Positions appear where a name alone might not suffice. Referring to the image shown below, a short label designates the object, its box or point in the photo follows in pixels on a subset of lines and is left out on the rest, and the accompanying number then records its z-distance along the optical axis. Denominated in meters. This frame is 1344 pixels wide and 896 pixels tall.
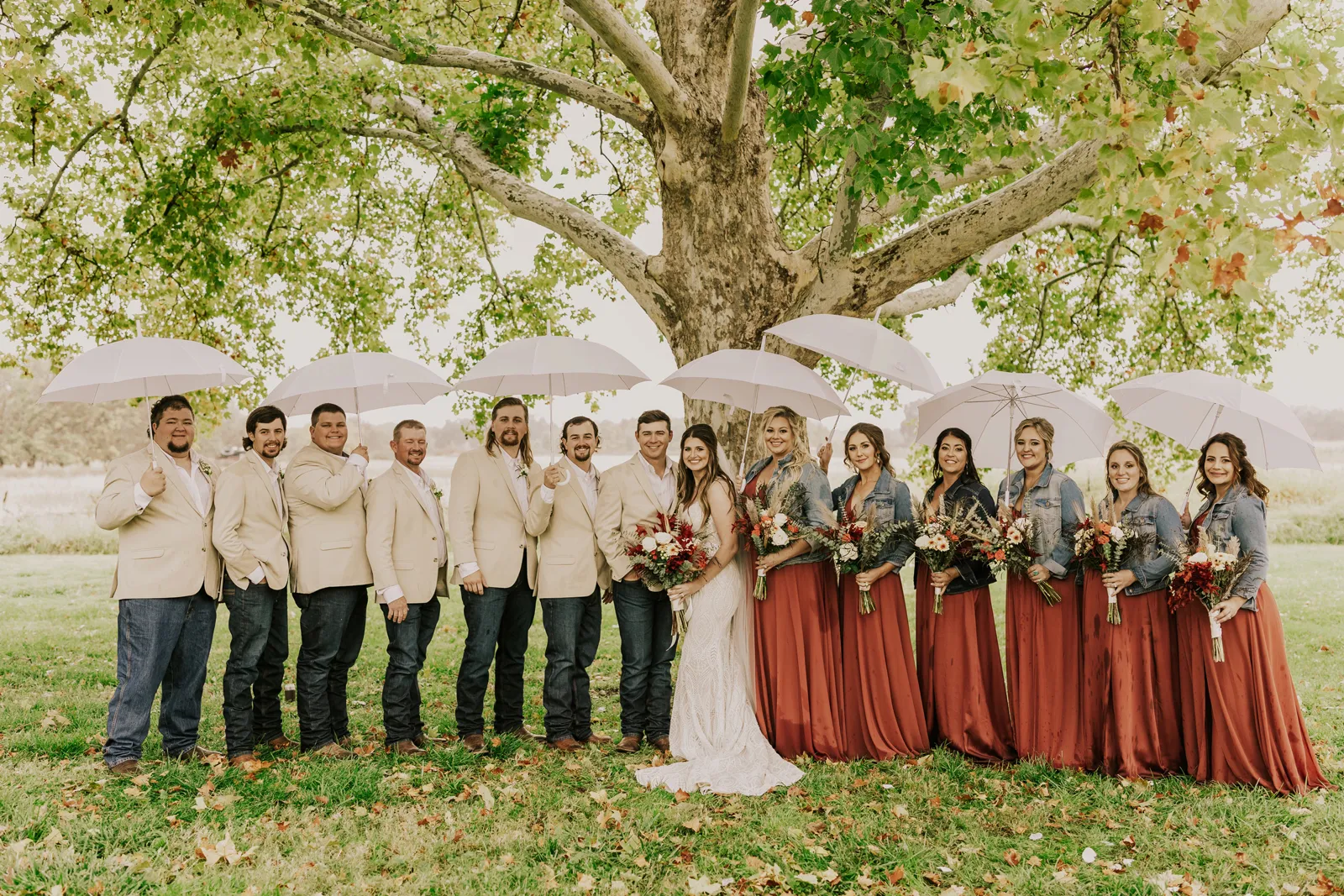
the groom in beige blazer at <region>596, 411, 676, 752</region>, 6.68
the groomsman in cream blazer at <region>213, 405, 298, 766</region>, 6.11
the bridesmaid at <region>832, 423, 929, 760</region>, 6.58
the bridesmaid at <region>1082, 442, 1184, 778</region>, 6.10
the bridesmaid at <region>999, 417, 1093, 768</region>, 6.34
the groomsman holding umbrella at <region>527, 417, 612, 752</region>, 6.71
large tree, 5.05
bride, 6.52
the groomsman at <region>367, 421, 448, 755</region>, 6.45
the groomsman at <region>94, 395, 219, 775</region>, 5.87
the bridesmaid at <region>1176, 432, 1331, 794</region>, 5.82
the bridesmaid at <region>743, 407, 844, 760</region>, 6.58
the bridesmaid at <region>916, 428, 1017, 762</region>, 6.54
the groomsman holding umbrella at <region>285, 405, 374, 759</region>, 6.34
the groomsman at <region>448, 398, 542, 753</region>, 6.65
